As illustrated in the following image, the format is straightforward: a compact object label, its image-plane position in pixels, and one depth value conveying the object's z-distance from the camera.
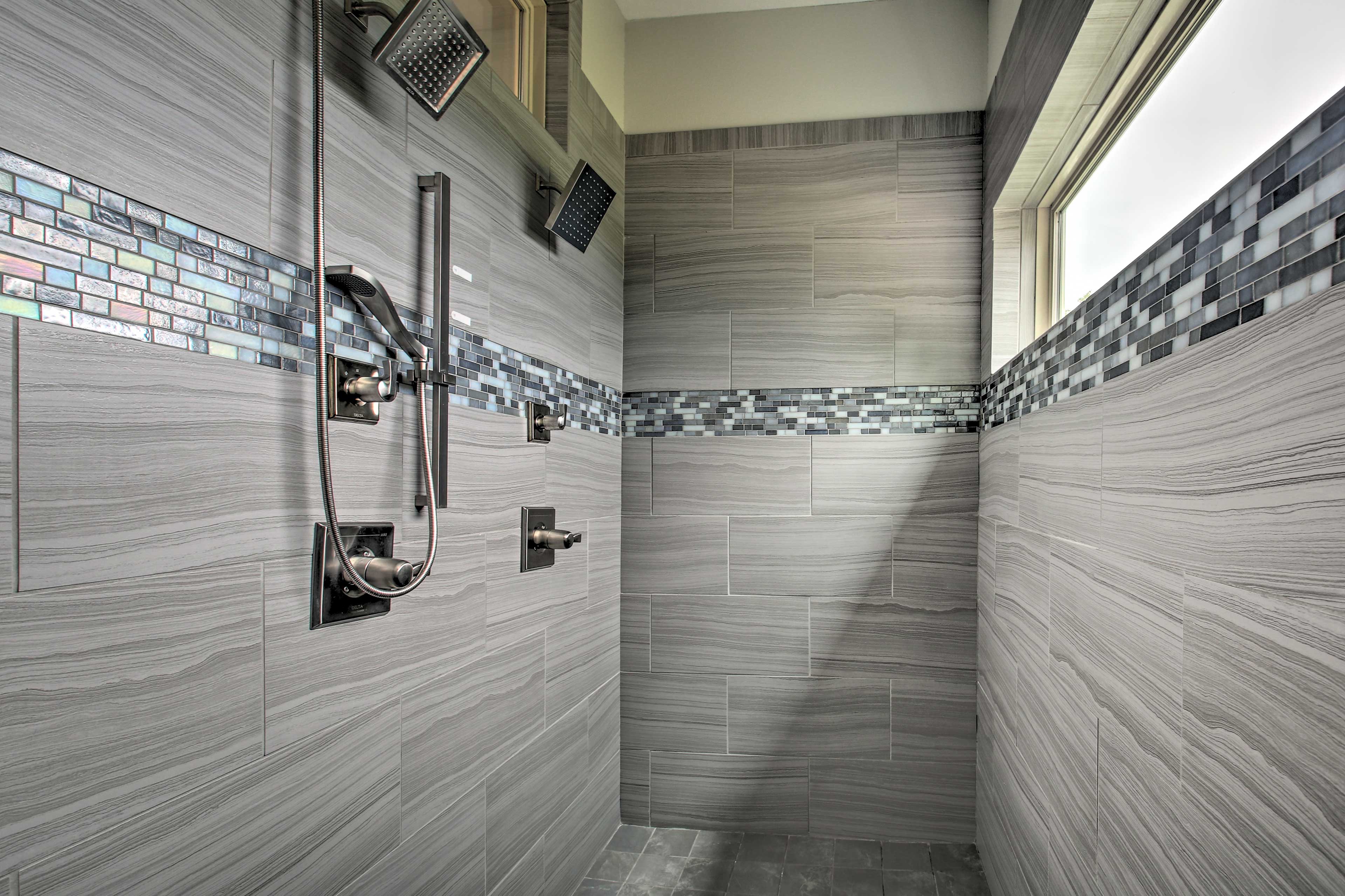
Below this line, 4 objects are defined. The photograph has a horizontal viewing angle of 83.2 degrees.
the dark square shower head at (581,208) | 1.99
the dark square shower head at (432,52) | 1.21
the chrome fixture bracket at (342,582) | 1.17
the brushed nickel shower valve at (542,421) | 1.93
